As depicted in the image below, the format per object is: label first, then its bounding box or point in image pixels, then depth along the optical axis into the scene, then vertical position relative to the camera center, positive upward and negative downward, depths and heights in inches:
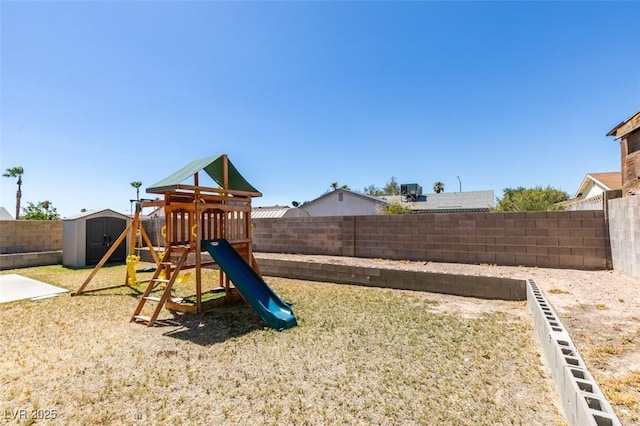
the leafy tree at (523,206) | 358.3 +21.4
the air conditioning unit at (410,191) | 917.8 +105.6
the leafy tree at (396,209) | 590.9 +31.8
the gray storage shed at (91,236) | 369.4 -5.3
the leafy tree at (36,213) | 639.8 +46.3
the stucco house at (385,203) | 817.5 +64.7
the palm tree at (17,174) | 1123.9 +231.8
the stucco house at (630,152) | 219.1 +53.6
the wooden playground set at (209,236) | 177.6 -5.1
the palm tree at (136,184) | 1626.5 +261.1
